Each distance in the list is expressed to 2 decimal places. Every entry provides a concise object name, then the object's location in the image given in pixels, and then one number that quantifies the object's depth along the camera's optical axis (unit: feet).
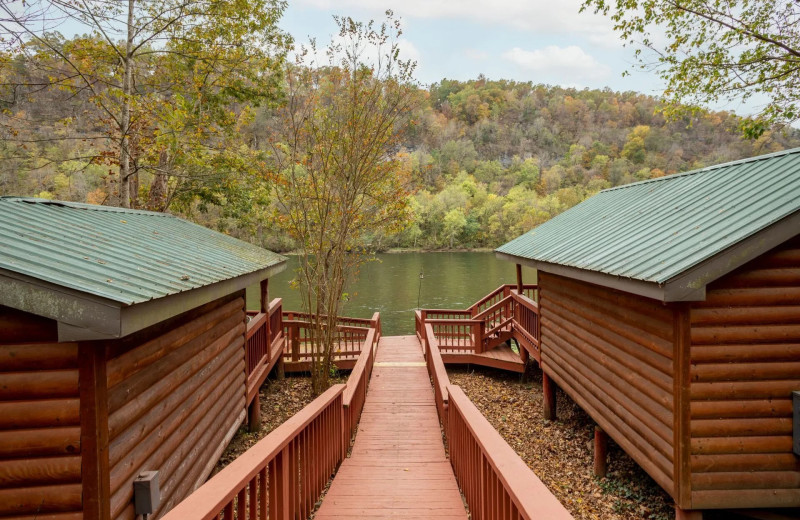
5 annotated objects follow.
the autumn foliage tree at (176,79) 32.99
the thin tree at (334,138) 29.91
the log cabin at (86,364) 9.62
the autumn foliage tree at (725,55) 30.07
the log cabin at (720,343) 14.34
